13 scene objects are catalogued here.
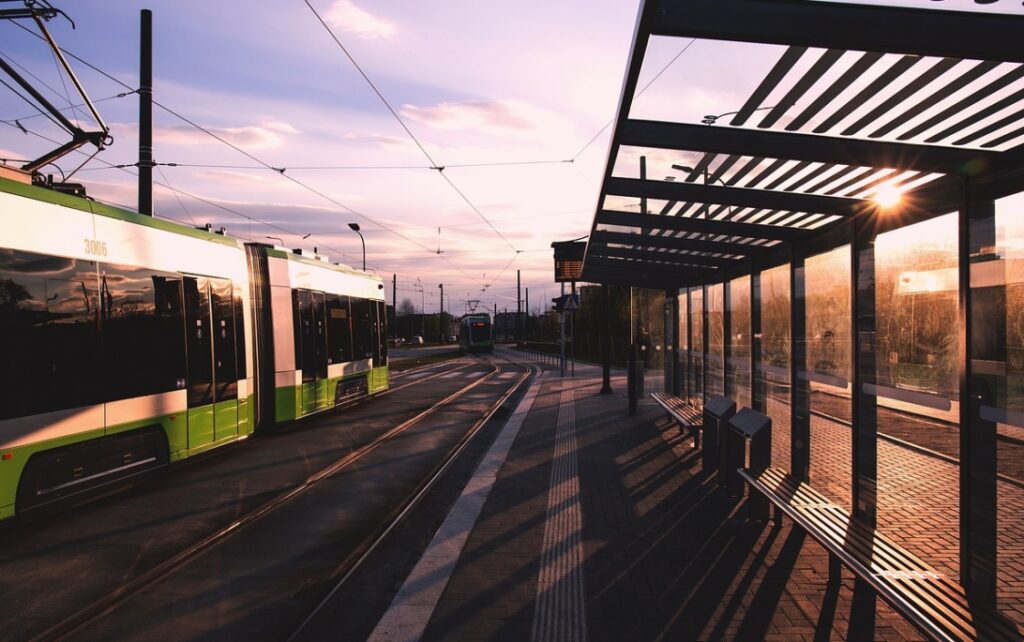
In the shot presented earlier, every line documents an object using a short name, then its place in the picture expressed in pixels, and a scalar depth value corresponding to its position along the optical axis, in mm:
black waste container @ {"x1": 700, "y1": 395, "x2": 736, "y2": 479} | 7781
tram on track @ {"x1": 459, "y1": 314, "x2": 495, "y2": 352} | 56000
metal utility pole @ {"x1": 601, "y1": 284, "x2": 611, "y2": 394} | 17797
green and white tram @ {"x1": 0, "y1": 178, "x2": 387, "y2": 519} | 6332
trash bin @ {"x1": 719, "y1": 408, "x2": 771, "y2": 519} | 6723
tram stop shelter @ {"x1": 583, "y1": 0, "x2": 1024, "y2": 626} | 3191
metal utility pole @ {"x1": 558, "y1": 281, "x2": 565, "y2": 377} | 28753
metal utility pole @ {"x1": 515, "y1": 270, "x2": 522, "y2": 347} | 71394
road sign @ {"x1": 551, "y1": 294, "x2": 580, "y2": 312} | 23877
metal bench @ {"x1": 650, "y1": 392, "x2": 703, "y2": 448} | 10414
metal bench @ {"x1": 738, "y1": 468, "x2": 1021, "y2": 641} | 3564
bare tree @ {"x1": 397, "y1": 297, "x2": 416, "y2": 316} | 141750
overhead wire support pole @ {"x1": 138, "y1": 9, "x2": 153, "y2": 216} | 12508
